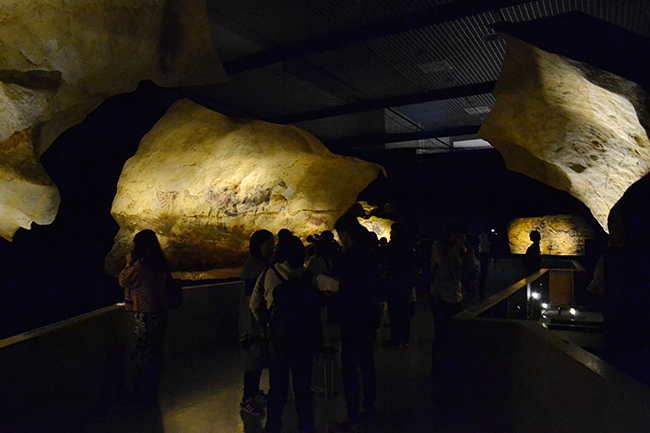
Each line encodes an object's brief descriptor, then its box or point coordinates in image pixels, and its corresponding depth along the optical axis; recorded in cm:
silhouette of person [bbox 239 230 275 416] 288
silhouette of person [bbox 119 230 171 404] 320
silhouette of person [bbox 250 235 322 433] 267
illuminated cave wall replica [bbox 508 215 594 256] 1070
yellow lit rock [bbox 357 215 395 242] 1069
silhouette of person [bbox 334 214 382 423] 285
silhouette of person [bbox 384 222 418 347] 361
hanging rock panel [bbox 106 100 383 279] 474
